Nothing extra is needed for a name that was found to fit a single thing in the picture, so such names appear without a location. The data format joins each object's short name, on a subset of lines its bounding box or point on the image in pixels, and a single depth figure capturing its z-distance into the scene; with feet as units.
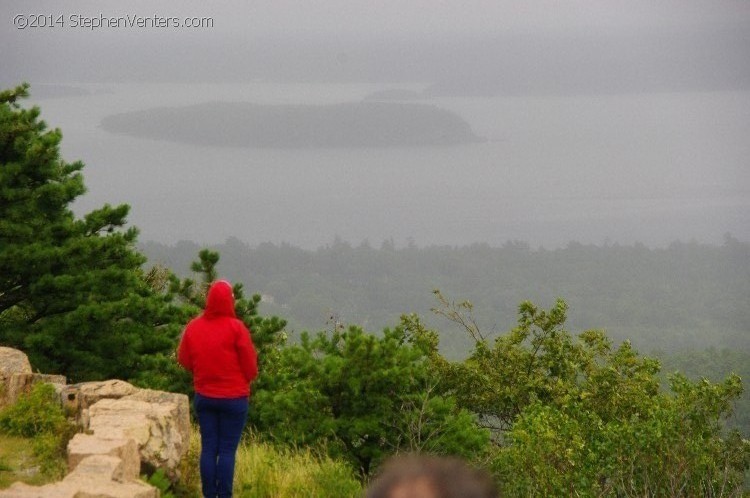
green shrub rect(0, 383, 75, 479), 59.11
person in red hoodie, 49.65
